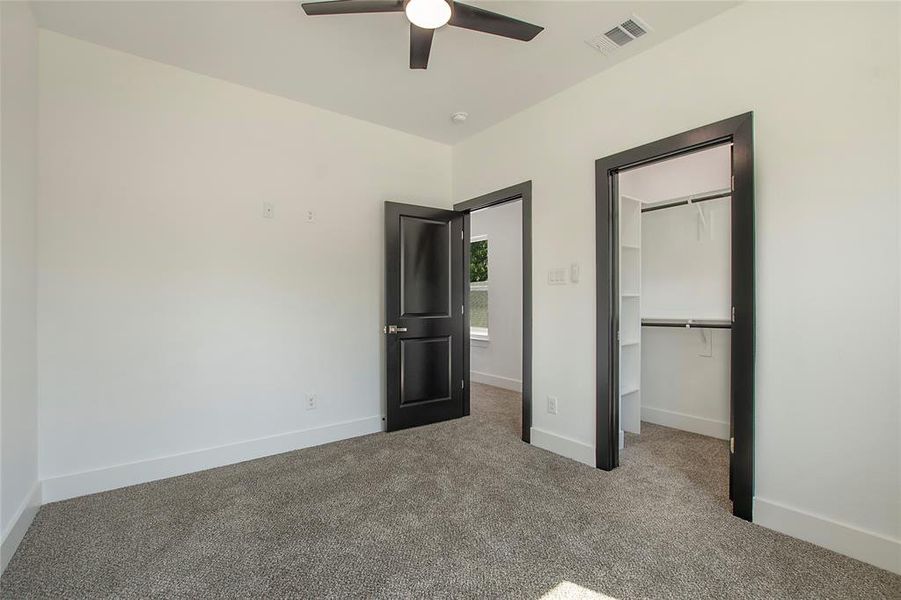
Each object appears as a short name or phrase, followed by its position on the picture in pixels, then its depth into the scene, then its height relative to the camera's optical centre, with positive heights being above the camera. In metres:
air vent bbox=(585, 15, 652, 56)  2.29 +1.52
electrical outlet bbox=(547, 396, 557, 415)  3.13 -0.83
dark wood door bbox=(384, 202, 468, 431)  3.58 -0.15
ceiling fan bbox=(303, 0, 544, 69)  1.82 +1.30
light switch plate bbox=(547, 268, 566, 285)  3.06 +0.16
